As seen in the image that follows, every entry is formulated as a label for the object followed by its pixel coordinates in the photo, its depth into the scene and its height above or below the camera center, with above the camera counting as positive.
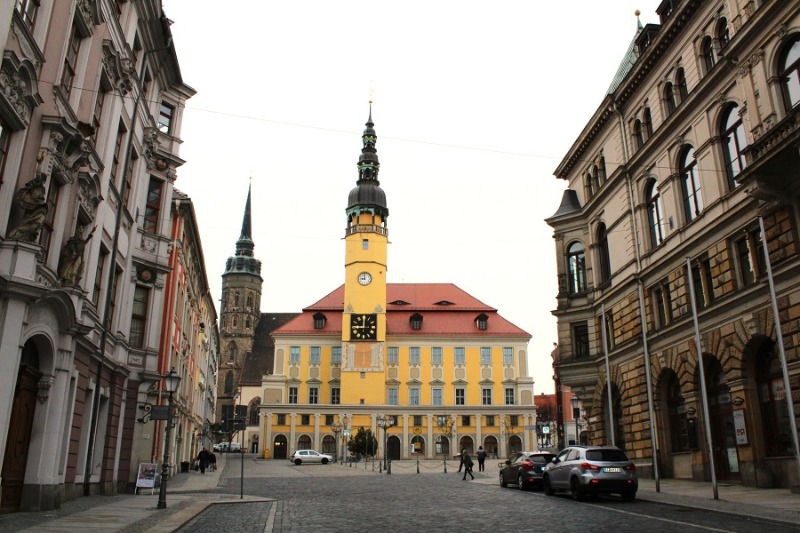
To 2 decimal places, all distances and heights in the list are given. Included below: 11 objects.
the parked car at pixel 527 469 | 25.70 -0.45
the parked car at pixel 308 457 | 61.69 -0.01
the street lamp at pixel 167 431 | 18.19 +0.73
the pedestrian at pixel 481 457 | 44.27 +0.02
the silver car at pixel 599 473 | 19.31 -0.43
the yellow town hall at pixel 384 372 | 78.75 +9.80
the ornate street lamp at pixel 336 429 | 77.75 +3.07
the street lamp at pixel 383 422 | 50.37 +2.52
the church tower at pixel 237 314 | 119.56 +24.83
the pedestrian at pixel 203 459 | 43.19 -0.15
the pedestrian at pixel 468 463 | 35.85 -0.29
